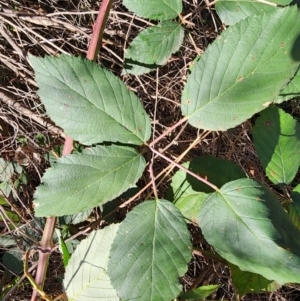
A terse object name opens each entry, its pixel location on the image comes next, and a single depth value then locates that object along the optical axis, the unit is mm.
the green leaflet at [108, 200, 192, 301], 256
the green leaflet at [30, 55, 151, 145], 267
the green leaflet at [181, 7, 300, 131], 261
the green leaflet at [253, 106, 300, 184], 329
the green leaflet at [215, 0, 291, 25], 313
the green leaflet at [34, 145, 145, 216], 259
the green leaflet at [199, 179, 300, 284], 240
